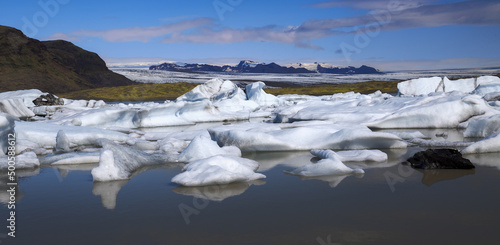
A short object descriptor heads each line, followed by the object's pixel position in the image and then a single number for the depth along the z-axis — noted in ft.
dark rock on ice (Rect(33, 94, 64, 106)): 99.74
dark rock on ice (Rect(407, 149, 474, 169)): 20.70
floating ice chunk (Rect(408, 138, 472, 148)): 28.58
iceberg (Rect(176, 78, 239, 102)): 97.19
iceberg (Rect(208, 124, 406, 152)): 27.27
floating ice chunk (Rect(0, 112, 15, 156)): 26.65
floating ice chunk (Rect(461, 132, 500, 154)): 24.82
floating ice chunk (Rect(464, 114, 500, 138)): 32.91
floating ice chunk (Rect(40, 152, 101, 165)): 25.04
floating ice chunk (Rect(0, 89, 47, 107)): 103.24
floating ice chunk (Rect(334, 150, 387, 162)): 23.02
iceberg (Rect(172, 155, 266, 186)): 18.12
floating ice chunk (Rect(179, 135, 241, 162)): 24.67
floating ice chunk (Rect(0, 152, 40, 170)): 23.37
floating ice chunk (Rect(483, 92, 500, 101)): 56.34
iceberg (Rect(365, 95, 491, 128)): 40.45
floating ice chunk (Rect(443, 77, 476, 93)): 86.80
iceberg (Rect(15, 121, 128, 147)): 33.58
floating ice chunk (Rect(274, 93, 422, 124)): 42.45
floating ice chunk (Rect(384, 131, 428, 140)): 32.37
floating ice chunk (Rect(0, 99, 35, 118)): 60.04
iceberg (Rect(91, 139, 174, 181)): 19.81
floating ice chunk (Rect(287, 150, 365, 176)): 19.85
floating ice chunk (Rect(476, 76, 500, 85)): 86.46
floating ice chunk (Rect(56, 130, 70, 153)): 30.45
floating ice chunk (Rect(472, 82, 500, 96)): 74.04
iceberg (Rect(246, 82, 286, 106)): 95.30
